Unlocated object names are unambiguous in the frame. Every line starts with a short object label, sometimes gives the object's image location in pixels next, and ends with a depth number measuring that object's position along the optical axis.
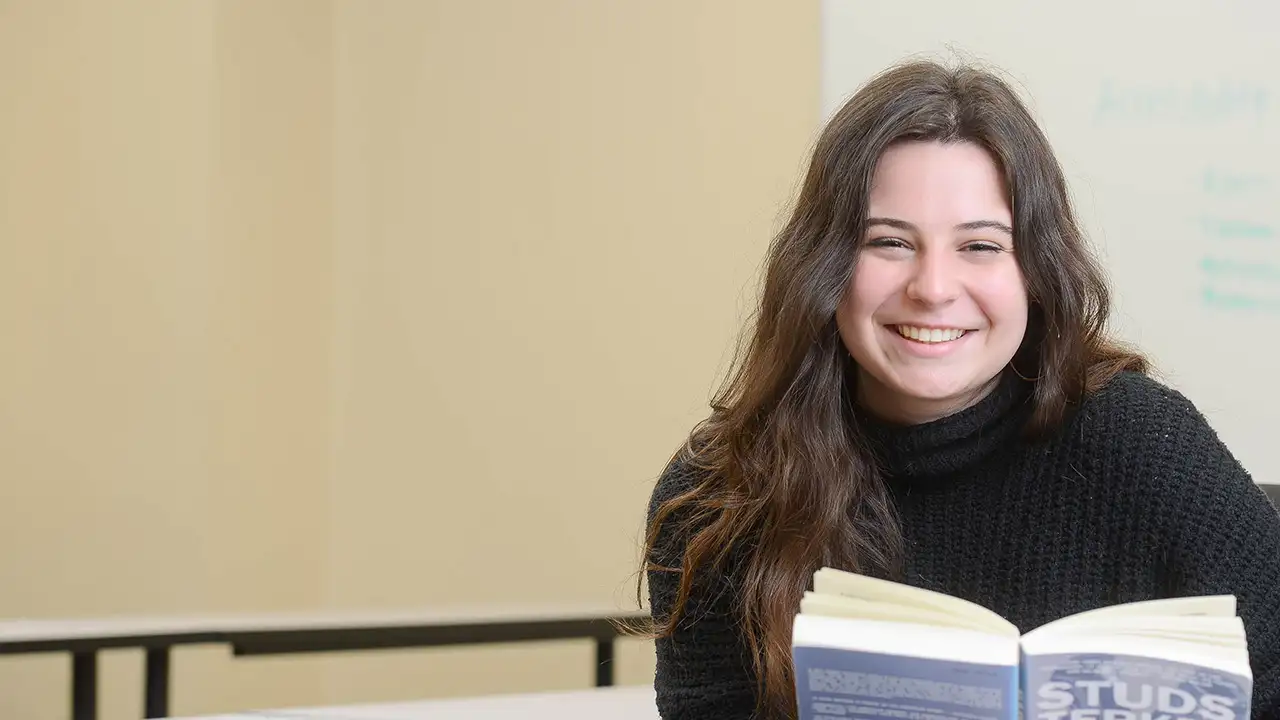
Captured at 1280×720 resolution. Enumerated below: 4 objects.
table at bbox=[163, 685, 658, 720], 2.86
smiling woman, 2.58
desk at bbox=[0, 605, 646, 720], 3.32
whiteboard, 3.21
